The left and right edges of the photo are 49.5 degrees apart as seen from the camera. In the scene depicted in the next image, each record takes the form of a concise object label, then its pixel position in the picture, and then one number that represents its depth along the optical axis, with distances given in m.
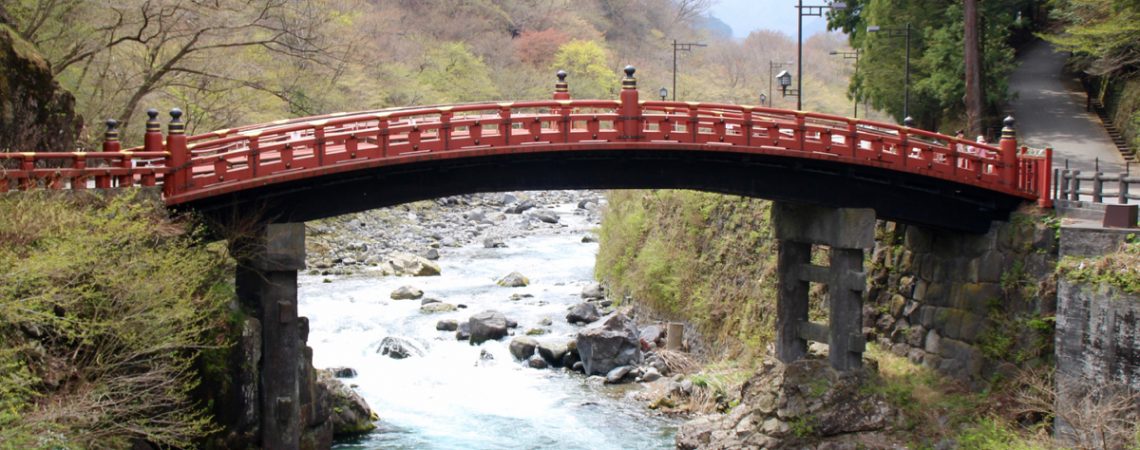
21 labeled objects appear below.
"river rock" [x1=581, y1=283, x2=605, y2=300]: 44.89
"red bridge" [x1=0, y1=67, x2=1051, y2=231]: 23.02
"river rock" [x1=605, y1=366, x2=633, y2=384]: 33.53
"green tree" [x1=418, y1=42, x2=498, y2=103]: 79.88
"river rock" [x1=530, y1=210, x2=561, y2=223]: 64.88
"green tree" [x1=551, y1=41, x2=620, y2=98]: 86.25
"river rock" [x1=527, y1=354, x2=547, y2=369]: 35.28
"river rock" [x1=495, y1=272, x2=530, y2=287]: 46.94
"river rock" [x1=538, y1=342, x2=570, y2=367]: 35.41
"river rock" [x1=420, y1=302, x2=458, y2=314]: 41.59
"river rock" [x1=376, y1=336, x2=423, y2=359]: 36.28
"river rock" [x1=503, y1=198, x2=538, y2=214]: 67.69
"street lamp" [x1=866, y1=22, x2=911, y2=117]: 39.16
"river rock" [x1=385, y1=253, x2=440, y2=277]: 48.44
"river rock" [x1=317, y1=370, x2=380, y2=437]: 28.69
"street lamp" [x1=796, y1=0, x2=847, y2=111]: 37.62
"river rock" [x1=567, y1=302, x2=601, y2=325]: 40.88
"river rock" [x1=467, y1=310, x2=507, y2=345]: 37.94
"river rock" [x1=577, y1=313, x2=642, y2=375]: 34.44
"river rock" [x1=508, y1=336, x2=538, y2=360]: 36.03
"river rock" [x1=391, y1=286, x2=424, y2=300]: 43.59
